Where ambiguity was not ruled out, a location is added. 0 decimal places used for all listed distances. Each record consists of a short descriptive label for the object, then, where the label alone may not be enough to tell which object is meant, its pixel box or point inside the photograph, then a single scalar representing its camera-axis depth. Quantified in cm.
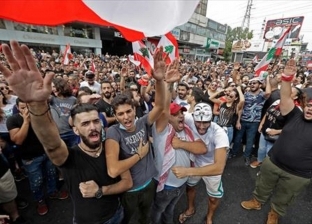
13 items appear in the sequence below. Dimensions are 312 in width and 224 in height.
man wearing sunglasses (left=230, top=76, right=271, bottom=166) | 431
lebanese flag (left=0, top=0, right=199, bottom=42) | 115
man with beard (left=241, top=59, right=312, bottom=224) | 243
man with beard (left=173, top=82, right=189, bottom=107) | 424
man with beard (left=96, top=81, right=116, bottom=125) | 343
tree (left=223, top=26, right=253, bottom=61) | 4988
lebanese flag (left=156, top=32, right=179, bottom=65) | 340
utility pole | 4066
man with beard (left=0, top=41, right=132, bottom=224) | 130
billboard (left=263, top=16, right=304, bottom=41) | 3162
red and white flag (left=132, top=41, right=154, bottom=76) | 404
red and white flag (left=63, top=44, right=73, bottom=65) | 790
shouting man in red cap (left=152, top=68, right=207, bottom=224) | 209
